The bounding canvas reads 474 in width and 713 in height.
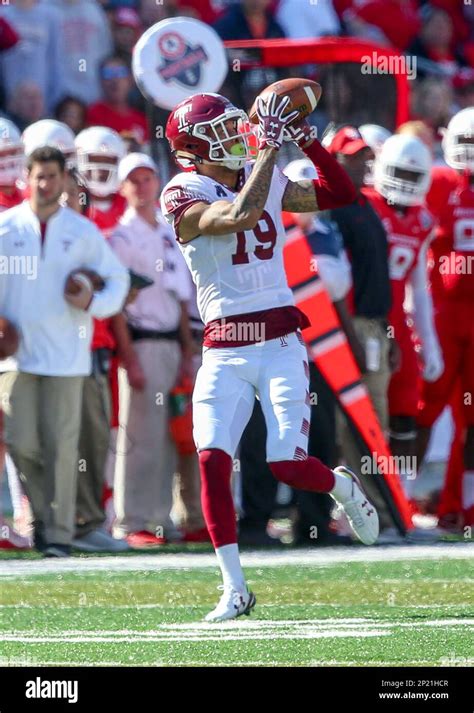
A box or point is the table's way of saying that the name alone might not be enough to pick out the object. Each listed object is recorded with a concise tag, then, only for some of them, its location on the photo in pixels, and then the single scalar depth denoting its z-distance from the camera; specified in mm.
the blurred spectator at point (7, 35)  11891
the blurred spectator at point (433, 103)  13047
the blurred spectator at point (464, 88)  13508
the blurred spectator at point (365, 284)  9336
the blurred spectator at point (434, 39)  13805
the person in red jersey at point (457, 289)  9953
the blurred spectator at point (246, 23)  12422
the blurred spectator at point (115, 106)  12000
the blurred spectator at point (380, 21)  13539
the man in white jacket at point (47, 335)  8578
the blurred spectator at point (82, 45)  12133
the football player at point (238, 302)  6422
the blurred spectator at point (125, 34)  12477
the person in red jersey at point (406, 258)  9781
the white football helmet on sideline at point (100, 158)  9922
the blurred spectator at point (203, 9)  12812
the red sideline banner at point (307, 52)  11125
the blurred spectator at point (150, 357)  9328
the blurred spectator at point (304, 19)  12883
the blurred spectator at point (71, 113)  11688
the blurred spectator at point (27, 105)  11570
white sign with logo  10102
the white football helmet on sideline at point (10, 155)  9477
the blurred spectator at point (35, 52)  11945
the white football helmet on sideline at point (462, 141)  9961
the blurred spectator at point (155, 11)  12693
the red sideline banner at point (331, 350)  9117
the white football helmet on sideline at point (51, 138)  9625
